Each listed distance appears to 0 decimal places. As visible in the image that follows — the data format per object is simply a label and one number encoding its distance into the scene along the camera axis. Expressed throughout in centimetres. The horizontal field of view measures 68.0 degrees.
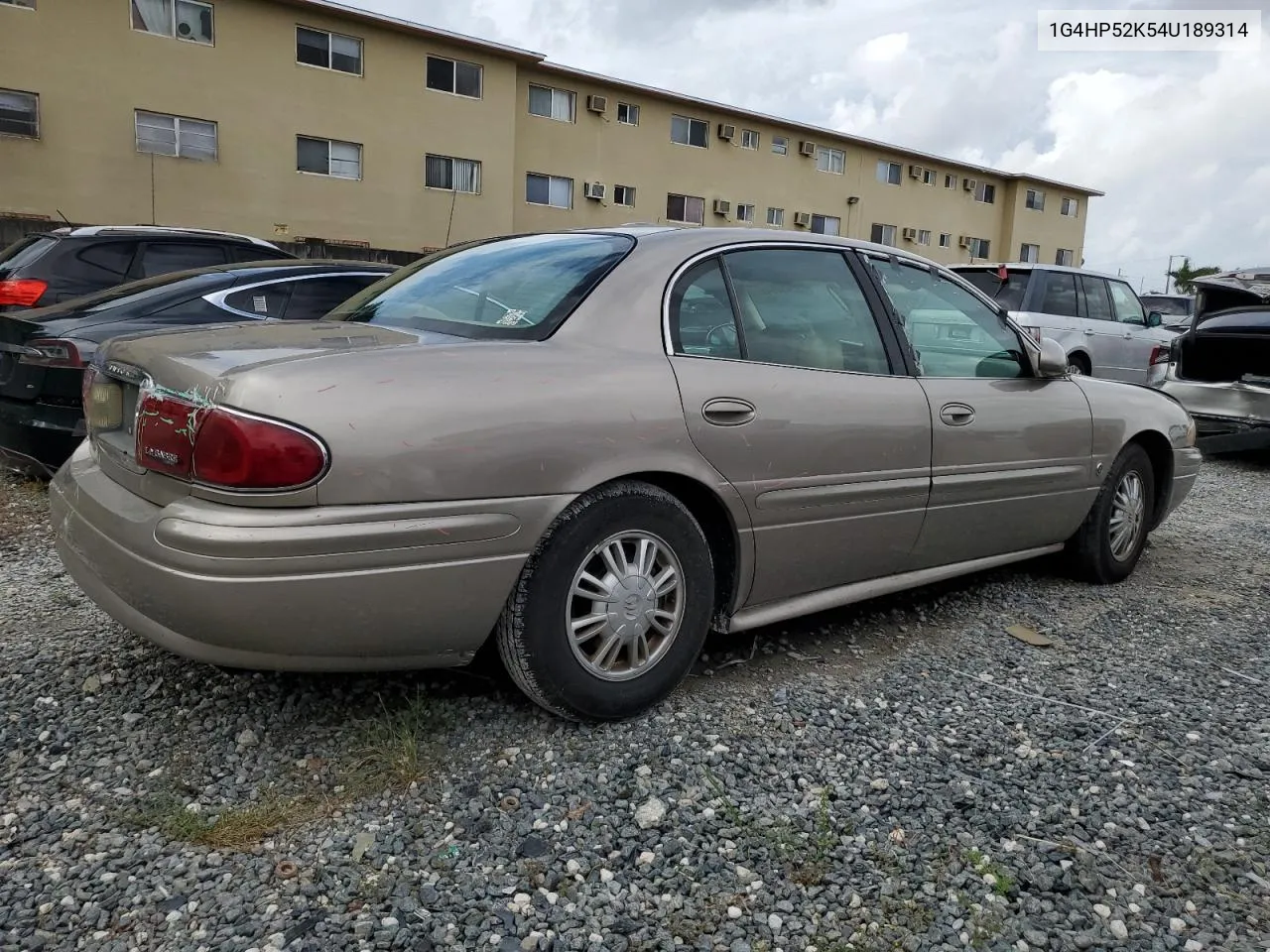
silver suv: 1027
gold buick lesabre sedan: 217
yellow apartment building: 1731
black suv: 608
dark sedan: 461
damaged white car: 761
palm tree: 5212
